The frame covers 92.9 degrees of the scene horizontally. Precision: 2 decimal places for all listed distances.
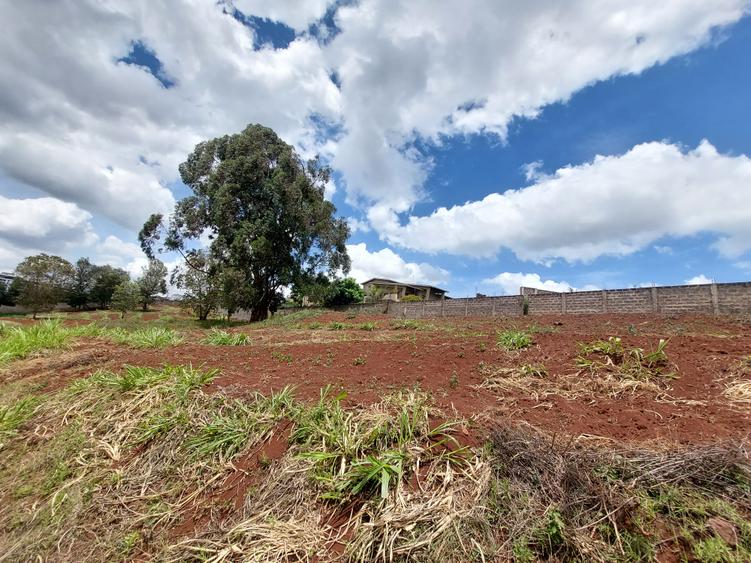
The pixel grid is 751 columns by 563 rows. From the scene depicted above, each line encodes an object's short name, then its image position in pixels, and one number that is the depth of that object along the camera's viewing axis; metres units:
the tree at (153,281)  35.59
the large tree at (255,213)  21.23
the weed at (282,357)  5.39
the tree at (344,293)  25.02
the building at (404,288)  37.30
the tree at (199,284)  21.47
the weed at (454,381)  4.03
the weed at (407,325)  11.70
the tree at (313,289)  23.88
